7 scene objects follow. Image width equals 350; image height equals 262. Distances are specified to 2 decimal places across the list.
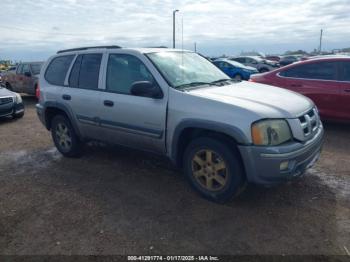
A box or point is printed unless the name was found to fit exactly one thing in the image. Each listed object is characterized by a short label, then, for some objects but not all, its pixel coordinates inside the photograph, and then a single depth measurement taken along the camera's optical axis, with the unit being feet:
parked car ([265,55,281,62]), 109.19
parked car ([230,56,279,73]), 75.19
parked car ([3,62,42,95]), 44.04
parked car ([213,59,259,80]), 57.95
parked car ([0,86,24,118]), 31.09
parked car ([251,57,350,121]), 22.03
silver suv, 11.40
